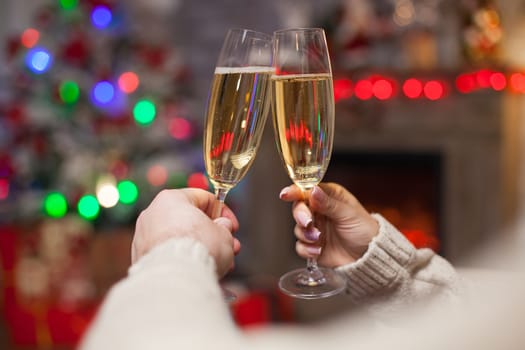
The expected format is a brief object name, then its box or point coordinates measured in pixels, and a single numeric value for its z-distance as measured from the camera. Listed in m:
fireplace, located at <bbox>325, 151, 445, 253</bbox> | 3.32
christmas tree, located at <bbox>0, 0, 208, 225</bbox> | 3.01
